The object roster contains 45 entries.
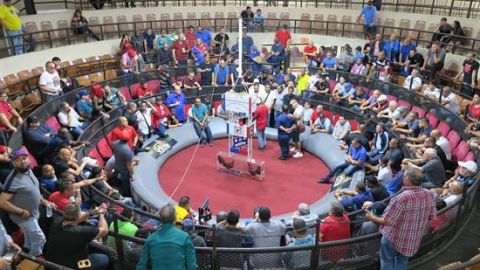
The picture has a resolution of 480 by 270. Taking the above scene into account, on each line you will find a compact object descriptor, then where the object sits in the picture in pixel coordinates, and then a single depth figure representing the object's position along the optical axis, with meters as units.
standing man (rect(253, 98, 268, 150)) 11.72
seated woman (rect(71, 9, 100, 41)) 15.66
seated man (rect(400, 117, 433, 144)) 9.88
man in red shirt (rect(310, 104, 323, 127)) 11.91
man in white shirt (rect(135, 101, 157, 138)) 11.33
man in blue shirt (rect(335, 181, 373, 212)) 7.42
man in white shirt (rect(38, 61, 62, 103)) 11.28
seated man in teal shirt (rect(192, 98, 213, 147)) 12.19
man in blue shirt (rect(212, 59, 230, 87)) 14.02
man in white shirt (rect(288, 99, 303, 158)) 11.63
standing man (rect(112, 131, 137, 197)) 8.90
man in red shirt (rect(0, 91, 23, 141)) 8.57
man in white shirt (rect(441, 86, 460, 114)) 10.92
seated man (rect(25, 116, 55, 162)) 8.67
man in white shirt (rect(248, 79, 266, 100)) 12.61
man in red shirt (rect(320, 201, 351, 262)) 5.93
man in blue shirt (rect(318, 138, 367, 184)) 9.74
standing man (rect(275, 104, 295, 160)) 11.41
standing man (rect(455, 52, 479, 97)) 12.02
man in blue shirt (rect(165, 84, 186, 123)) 12.54
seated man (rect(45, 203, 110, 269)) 4.64
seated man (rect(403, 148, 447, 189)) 7.81
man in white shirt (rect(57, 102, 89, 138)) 10.30
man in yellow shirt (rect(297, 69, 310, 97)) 13.90
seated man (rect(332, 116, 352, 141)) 11.39
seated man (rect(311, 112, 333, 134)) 11.91
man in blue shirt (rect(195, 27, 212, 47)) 16.89
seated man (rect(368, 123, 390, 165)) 10.07
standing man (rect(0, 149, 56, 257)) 5.30
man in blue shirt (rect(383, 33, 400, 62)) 14.11
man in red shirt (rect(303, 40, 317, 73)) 15.78
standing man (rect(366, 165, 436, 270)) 4.61
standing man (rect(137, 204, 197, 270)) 4.18
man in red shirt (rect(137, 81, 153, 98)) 13.09
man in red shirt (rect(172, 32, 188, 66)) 15.69
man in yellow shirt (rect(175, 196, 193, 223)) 6.68
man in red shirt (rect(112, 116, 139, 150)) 9.46
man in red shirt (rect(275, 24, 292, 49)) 17.19
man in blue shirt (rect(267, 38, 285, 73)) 15.88
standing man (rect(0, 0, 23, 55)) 12.96
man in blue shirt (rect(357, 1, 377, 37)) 16.47
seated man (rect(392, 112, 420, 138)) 10.46
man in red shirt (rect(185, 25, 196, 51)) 16.48
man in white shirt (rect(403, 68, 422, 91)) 12.28
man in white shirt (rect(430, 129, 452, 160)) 9.13
